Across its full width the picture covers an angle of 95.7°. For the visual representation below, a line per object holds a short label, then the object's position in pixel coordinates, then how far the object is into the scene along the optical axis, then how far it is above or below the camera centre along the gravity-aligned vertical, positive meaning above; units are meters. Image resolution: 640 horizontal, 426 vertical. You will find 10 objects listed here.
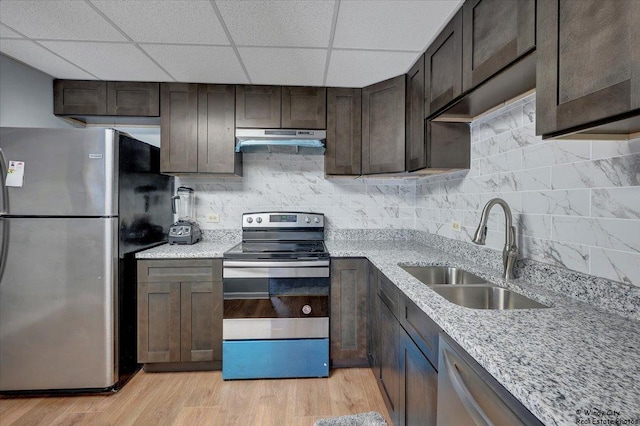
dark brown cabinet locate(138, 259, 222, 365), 2.12 -0.77
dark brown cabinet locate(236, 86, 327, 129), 2.38 +0.83
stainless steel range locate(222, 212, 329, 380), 2.09 -0.79
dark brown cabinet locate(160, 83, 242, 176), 2.36 +0.64
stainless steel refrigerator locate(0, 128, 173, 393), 1.84 -0.34
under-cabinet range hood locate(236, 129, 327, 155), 2.31 +0.56
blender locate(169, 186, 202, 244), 2.43 -0.12
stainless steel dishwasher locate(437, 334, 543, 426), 0.66 -0.49
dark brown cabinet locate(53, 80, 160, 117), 2.35 +0.88
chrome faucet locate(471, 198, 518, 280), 1.37 -0.16
